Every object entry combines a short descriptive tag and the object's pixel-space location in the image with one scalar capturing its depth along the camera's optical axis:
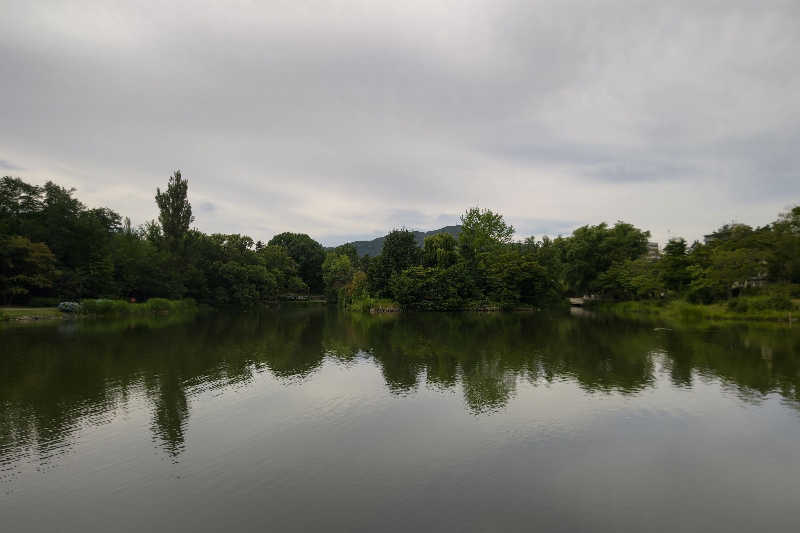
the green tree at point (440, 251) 63.34
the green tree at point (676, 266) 54.06
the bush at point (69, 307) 44.91
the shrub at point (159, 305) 53.81
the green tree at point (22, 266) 43.47
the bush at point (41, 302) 47.34
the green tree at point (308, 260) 97.31
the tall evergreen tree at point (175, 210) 60.84
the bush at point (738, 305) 41.65
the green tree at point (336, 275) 81.88
